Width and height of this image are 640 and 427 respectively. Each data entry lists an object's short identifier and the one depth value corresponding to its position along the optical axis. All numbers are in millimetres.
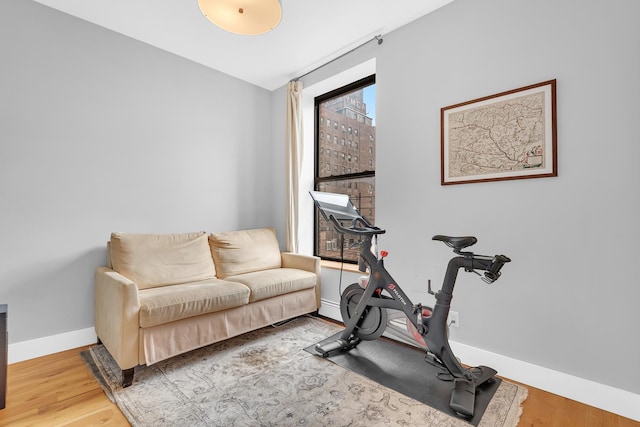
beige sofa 1861
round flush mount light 1604
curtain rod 2621
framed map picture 1831
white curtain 3346
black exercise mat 1668
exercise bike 1627
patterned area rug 1508
